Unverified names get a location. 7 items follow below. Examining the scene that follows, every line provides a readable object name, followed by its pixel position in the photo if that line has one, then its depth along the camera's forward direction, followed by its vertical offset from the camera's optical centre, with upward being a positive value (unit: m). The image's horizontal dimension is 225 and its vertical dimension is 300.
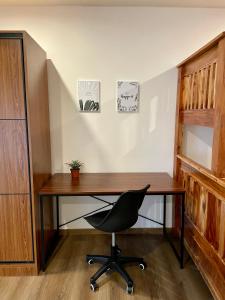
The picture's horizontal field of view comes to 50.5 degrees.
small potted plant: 2.70 -0.52
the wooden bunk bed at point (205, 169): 1.84 -0.41
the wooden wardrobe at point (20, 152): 2.05 -0.27
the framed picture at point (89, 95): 2.79 +0.32
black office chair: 1.96 -0.89
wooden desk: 2.29 -0.64
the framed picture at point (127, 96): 2.80 +0.31
